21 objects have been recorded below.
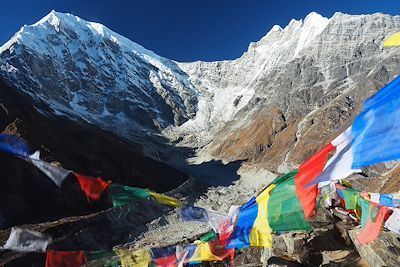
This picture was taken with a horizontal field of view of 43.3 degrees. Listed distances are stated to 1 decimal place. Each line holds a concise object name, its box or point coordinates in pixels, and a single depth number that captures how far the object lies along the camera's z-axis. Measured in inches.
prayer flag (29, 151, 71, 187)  495.8
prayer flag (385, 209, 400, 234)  523.3
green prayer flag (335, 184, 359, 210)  629.3
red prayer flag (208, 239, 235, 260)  607.4
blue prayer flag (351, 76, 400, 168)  214.5
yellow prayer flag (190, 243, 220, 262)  637.3
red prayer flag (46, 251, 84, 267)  626.9
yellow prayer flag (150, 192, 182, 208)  518.2
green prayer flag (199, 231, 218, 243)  682.2
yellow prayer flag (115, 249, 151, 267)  714.2
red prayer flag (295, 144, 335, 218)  282.0
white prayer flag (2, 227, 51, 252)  579.5
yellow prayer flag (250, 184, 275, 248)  395.2
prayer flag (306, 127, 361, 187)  248.4
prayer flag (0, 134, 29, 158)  499.8
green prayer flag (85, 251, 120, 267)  713.0
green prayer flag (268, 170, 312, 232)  344.8
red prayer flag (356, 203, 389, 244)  472.4
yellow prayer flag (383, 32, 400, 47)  221.8
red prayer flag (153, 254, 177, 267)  698.2
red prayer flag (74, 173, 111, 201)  530.9
